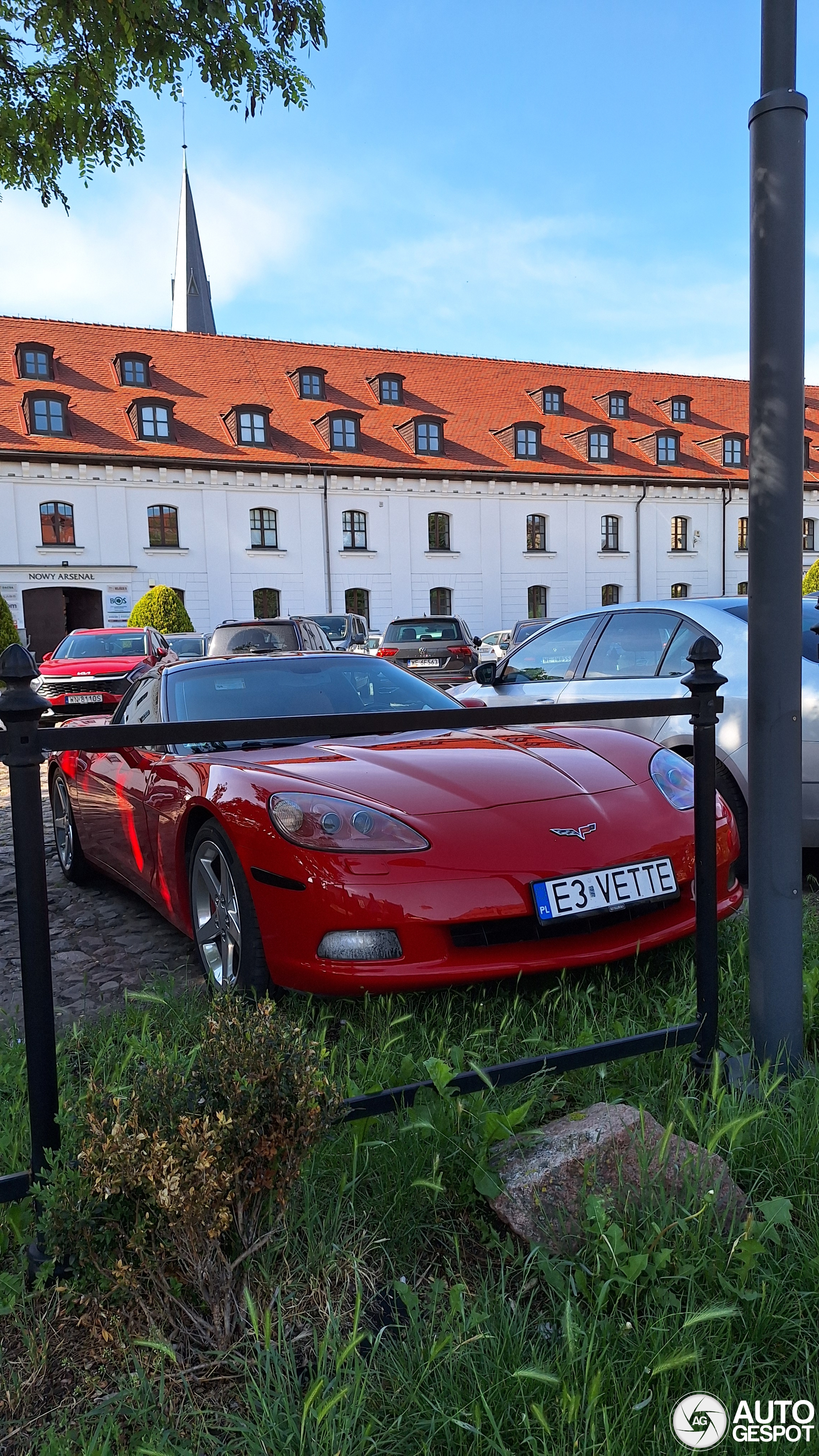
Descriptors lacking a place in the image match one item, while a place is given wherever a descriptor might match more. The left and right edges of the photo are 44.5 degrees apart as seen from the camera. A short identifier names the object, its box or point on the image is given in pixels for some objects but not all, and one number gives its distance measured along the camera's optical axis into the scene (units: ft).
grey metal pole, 7.91
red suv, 49.90
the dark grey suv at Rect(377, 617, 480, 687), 55.57
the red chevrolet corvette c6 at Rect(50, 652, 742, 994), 9.02
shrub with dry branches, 5.41
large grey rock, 6.42
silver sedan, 15.23
